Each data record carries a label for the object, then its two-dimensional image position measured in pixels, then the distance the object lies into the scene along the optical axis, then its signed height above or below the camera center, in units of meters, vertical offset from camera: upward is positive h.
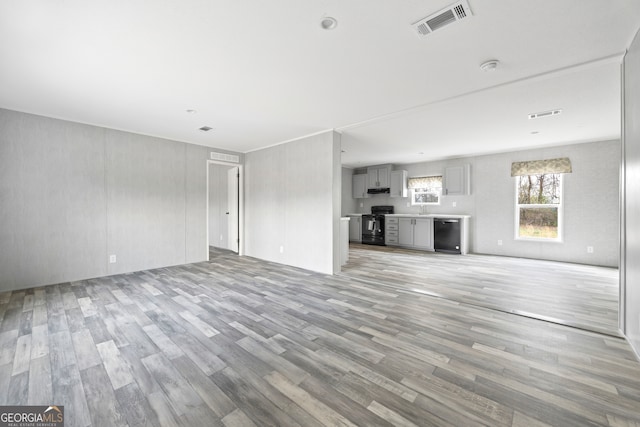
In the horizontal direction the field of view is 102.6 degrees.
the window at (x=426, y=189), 7.34 +0.64
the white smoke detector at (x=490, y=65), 2.35 +1.36
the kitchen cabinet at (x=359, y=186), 8.52 +0.87
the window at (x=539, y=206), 5.57 +0.11
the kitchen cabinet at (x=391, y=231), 7.51 -0.58
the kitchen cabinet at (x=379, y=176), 7.94 +1.12
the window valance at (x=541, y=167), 5.39 +0.98
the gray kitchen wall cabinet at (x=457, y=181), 6.61 +0.80
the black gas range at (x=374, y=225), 7.84 -0.43
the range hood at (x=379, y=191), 7.98 +0.66
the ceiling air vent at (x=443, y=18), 1.72 +1.37
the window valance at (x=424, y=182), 7.33 +0.87
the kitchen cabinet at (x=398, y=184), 7.68 +0.83
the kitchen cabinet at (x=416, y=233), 6.84 -0.59
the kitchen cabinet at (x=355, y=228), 8.45 -0.56
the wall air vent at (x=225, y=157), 5.68 +1.26
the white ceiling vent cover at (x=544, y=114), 3.57 +1.39
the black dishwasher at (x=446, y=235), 6.44 -0.60
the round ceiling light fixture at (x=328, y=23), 1.85 +1.39
